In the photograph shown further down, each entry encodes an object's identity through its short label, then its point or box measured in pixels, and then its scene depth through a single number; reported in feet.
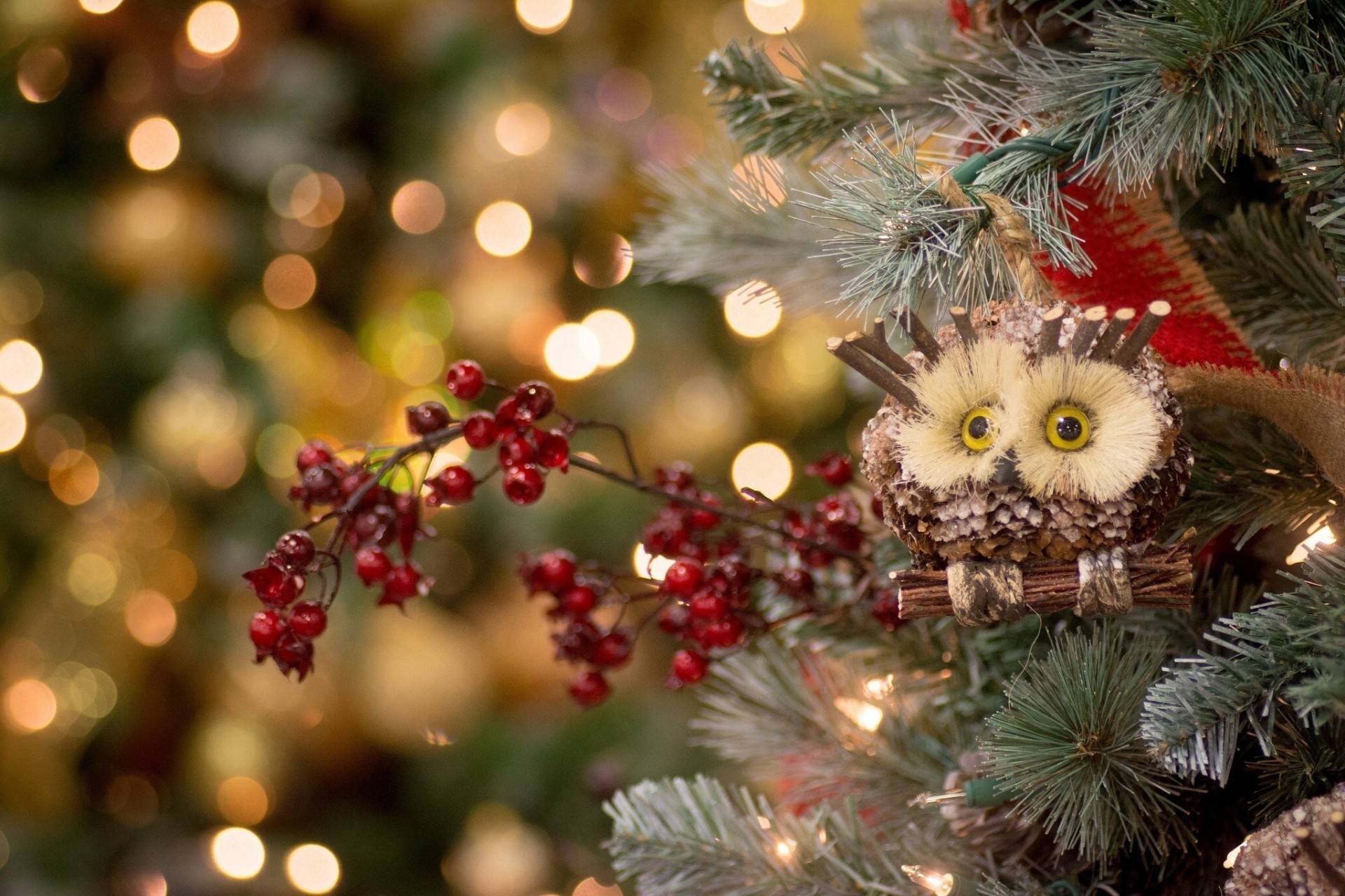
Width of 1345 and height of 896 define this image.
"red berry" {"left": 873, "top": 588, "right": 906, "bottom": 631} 3.33
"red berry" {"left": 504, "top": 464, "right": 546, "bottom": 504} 3.22
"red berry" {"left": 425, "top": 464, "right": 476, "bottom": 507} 3.24
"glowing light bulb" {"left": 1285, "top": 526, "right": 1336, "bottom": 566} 3.10
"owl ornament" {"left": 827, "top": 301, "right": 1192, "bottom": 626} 2.93
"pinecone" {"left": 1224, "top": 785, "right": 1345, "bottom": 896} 2.88
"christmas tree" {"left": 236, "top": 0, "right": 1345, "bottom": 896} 2.95
